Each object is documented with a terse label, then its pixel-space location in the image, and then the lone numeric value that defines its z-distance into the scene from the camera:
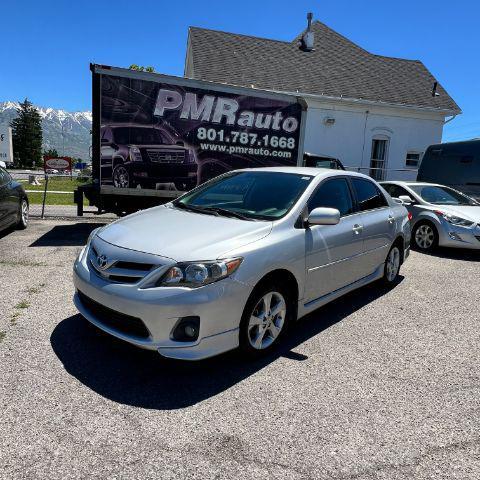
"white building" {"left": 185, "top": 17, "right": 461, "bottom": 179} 18.14
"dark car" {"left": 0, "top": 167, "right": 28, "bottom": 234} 7.45
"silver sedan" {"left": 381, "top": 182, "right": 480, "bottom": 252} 7.62
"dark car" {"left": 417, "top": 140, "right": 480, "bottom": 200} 9.81
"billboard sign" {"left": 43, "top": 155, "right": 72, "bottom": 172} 11.41
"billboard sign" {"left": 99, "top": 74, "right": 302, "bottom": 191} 7.84
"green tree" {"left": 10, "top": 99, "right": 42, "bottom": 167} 86.38
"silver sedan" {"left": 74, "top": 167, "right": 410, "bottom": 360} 2.88
